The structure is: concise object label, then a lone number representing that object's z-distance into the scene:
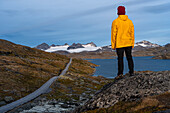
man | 12.50
